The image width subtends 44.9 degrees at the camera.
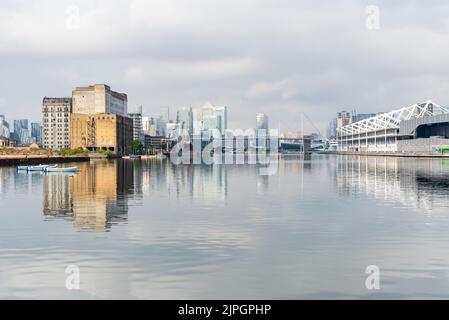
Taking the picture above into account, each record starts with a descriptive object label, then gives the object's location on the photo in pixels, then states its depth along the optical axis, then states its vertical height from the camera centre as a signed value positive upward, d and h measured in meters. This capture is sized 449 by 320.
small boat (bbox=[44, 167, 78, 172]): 109.25 -3.55
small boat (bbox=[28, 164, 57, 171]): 118.86 -3.50
